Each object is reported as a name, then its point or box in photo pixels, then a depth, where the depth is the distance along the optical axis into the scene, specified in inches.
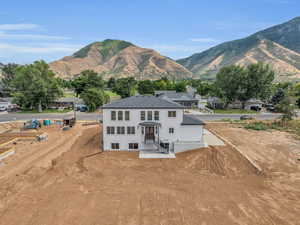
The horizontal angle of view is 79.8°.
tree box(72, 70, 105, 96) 2805.1
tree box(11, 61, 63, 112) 1947.6
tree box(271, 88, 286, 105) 2295.8
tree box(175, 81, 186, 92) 3679.1
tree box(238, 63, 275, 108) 2134.6
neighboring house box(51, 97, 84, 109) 2246.7
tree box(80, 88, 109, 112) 2021.4
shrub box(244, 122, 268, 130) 1373.0
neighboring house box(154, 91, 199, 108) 2428.3
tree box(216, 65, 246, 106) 2188.7
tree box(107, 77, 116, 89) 5284.9
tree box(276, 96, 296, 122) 1455.5
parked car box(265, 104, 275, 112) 2205.5
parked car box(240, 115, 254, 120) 1713.8
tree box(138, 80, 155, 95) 3604.8
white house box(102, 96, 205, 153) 912.9
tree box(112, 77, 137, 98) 3267.7
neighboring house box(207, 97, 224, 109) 2327.5
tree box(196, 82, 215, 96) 3569.1
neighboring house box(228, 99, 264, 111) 2263.8
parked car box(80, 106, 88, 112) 2105.1
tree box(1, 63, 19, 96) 3133.9
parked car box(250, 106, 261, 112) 2206.9
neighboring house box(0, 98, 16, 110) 2176.7
